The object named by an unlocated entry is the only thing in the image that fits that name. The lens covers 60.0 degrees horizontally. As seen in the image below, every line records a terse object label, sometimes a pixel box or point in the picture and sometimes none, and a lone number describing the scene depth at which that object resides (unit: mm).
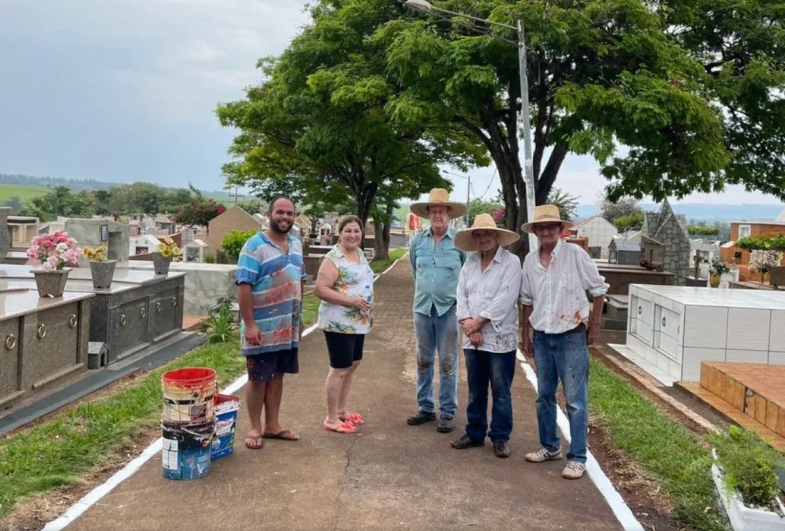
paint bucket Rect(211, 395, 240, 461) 4621
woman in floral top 5141
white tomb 8414
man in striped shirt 4672
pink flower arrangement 7367
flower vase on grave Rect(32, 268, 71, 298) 7309
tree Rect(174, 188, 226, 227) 63875
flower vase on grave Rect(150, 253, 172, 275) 10070
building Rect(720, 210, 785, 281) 31703
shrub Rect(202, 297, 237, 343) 9977
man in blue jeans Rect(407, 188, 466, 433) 5484
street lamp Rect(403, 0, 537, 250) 11633
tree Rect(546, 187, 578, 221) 48812
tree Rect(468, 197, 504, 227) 60900
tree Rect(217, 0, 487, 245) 15414
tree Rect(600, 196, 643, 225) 76625
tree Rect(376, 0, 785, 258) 11727
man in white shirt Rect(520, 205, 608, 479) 4668
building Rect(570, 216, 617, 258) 47156
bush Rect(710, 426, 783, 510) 3535
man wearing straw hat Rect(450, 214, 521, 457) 4922
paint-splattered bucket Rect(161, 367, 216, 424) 4215
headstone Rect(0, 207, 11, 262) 9641
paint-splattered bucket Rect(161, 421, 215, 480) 4262
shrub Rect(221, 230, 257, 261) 20509
